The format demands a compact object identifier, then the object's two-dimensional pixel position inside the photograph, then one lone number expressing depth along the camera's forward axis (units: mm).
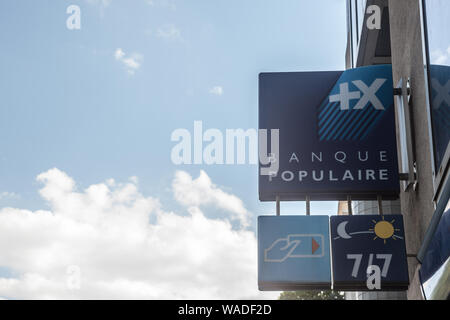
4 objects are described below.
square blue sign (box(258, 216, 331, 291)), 9266
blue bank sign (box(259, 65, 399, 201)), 9844
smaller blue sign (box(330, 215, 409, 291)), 8922
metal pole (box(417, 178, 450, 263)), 5910
